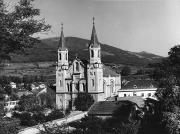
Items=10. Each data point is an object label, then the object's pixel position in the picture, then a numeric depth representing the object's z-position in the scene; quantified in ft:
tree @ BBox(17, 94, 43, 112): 229.15
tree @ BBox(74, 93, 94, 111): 231.09
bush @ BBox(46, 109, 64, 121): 188.32
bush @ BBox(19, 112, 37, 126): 181.06
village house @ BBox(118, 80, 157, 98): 272.51
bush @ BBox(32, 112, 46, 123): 185.37
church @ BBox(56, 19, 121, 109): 246.47
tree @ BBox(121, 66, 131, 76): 448.08
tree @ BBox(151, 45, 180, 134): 87.81
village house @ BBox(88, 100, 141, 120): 155.58
